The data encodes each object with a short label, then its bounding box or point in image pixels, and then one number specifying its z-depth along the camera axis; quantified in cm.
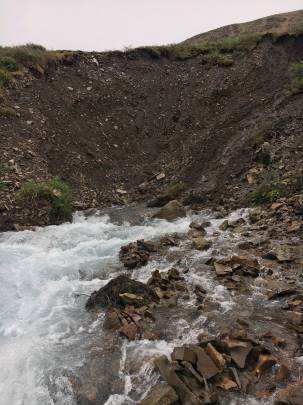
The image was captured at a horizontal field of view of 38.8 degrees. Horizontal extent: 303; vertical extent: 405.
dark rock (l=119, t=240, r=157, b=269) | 945
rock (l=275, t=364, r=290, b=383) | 516
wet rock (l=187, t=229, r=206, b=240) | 1083
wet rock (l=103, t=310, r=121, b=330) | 677
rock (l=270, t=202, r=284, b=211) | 1148
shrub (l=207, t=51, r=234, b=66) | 2230
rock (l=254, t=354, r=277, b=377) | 532
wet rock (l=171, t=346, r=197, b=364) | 548
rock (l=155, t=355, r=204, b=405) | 484
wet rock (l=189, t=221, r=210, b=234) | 1111
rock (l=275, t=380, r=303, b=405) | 470
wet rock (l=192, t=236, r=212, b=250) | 991
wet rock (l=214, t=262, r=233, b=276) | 823
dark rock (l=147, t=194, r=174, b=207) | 1448
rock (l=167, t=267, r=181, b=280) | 834
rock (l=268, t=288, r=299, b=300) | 727
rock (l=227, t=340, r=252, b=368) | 543
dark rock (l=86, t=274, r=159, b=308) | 752
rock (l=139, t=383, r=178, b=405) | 484
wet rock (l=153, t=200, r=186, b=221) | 1291
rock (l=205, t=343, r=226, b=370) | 541
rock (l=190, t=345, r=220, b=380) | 523
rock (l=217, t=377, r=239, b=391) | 509
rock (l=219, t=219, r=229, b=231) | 1116
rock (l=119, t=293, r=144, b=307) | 734
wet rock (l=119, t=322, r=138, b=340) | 643
